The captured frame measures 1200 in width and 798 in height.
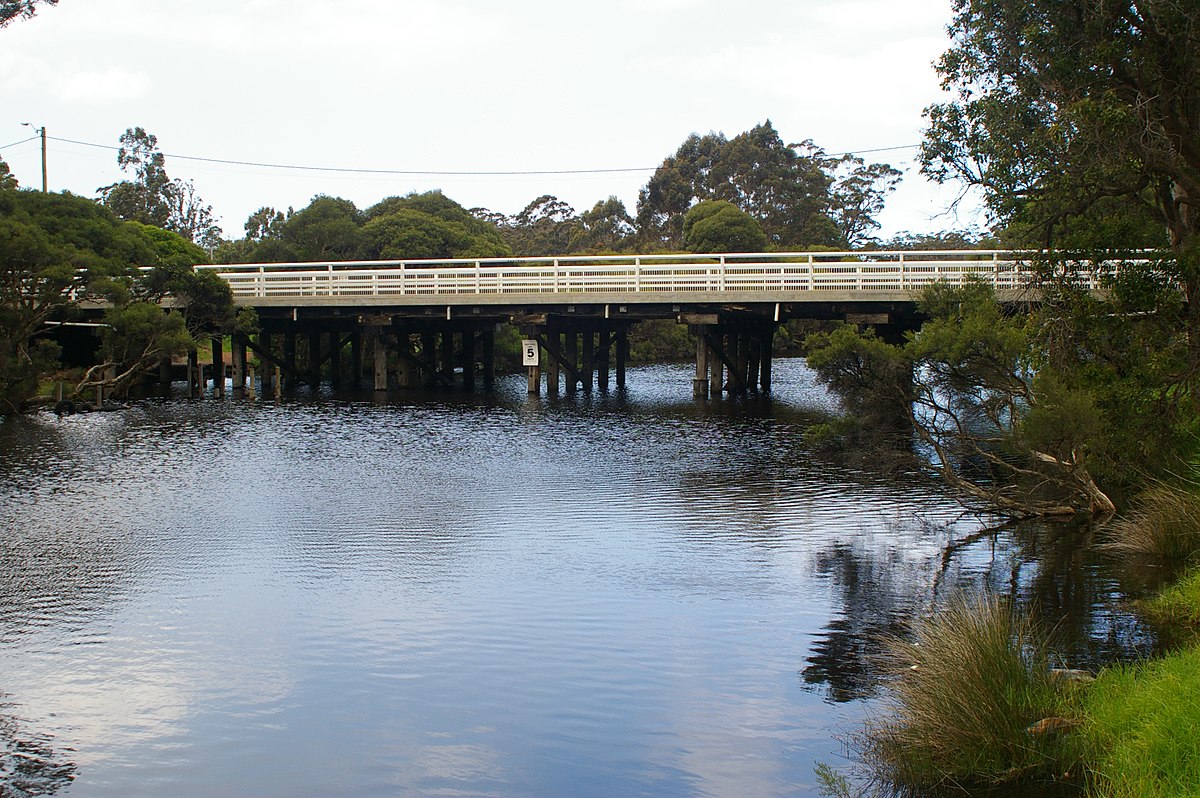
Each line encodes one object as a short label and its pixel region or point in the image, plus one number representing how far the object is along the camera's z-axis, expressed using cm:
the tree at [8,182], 3889
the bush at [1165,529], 1226
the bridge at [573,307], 3175
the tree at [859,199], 8075
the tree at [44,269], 2833
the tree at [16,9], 2805
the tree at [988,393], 1472
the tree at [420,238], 5672
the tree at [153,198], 7525
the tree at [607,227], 8120
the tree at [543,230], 8481
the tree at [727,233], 6234
